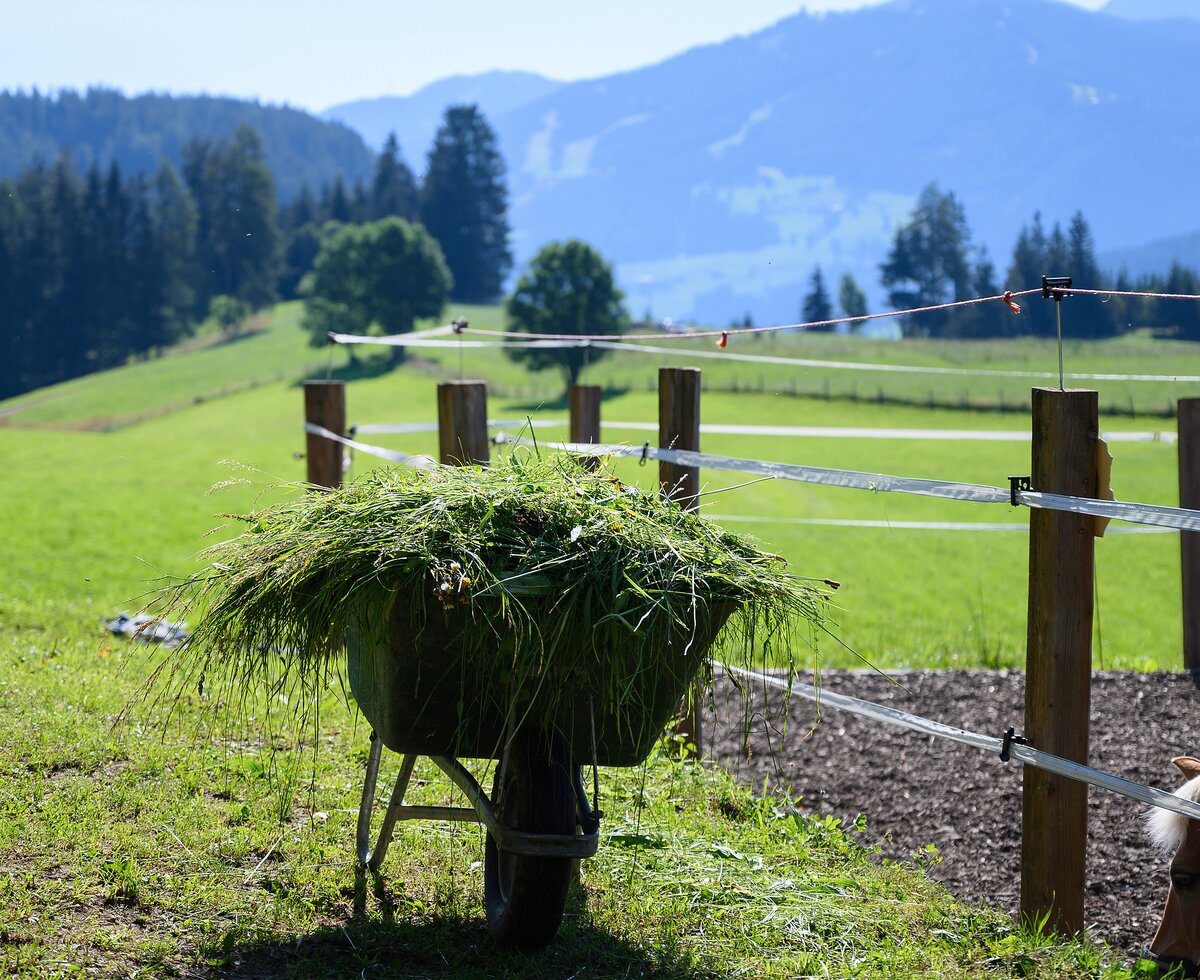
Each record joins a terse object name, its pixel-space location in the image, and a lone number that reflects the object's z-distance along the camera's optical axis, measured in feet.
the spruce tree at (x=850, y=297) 430.61
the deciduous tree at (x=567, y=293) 239.50
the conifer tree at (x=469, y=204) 403.34
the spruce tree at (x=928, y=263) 361.51
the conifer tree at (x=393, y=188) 393.91
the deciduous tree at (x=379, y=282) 282.56
